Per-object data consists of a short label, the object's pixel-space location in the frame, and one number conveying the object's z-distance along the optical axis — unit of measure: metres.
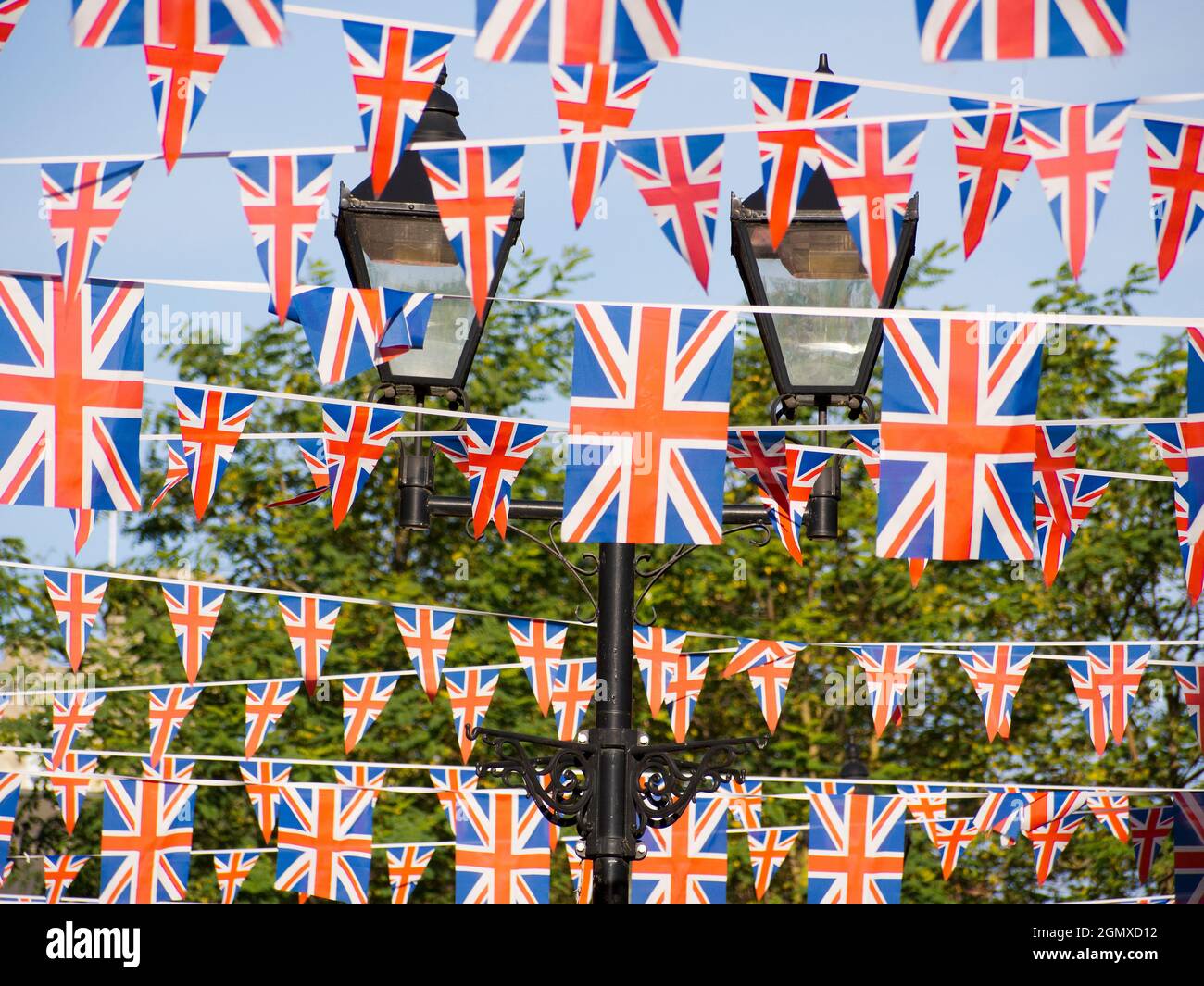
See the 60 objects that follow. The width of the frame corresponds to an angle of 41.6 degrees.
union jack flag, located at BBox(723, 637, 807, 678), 11.36
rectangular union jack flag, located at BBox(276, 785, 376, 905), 12.18
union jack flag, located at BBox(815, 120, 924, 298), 6.05
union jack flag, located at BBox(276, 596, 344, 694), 11.24
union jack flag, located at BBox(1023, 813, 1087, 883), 12.25
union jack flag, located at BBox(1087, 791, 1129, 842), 12.29
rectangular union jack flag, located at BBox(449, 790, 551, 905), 11.47
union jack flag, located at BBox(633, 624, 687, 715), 11.55
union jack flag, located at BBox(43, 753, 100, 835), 11.91
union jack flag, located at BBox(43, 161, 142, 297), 6.28
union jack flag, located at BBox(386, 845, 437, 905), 12.88
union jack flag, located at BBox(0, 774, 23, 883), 11.52
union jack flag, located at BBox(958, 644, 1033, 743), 11.09
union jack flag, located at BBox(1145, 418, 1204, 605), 6.76
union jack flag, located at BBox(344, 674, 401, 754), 11.81
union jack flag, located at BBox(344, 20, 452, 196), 5.95
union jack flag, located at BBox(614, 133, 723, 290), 6.18
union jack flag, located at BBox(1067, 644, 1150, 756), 10.98
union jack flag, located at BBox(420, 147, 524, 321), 6.18
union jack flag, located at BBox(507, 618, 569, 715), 11.05
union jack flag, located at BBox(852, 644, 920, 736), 11.16
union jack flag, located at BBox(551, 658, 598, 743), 11.50
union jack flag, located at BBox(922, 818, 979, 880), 12.54
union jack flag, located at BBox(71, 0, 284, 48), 5.21
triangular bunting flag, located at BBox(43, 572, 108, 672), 10.45
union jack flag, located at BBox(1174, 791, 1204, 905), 10.38
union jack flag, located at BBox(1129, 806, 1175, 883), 12.52
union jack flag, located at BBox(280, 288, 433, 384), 7.05
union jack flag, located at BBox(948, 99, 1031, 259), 6.14
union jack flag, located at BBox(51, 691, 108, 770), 11.87
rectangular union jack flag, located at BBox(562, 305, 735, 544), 6.94
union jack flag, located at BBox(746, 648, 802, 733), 11.65
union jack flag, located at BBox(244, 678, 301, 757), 12.10
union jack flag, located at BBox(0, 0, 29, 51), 5.36
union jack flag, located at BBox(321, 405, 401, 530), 9.00
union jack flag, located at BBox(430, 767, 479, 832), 11.62
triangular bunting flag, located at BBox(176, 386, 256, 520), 8.97
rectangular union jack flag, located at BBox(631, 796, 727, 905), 11.76
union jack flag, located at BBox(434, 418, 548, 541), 9.05
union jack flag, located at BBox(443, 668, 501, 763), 11.88
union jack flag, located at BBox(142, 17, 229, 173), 5.44
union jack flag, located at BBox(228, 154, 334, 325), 6.53
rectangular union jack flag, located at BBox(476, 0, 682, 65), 5.10
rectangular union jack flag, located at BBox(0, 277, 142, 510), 6.93
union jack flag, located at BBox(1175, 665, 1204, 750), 10.46
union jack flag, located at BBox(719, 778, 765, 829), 12.22
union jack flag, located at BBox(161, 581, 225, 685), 10.87
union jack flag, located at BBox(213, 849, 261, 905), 13.54
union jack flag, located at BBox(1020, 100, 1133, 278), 5.70
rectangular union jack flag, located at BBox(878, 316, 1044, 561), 6.85
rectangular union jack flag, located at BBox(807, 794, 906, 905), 11.72
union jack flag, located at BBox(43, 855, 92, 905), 13.55
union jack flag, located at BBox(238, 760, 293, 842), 12.38
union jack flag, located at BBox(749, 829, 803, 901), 12.98
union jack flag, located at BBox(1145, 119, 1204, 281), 5.95
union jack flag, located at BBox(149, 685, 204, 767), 11.90
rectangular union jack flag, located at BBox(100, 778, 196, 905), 12.47
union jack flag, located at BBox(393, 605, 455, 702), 11.12
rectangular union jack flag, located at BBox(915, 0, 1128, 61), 5.00
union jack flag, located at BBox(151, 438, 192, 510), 9.45
